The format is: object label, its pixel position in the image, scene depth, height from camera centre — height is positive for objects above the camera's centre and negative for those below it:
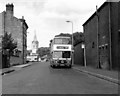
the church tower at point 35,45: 175.15 +8.94
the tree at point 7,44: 42.97 +2.35
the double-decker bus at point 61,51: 37.25 +1.06
